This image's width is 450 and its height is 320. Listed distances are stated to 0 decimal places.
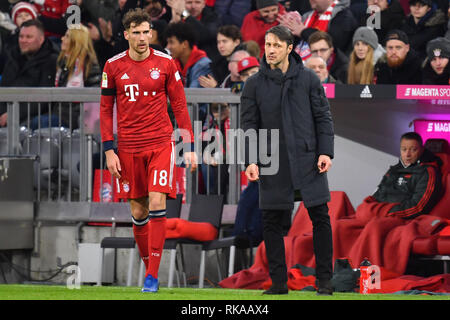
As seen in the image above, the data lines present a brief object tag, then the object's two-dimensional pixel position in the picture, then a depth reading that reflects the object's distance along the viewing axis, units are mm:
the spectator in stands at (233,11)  15062
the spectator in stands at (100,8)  15430
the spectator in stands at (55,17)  15602
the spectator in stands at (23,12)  15914
